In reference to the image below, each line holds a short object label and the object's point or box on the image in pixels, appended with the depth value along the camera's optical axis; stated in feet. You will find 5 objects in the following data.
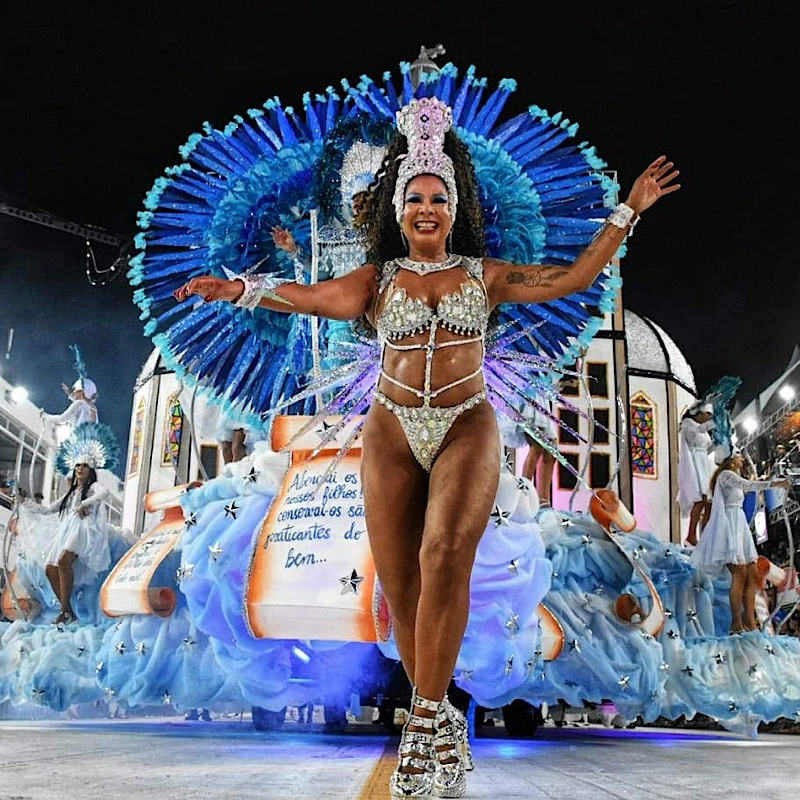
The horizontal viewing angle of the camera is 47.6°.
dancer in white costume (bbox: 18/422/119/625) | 21.91
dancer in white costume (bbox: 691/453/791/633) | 21.89
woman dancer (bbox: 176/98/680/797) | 7.72
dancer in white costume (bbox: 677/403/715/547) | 27.58
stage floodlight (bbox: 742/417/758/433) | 45.44
